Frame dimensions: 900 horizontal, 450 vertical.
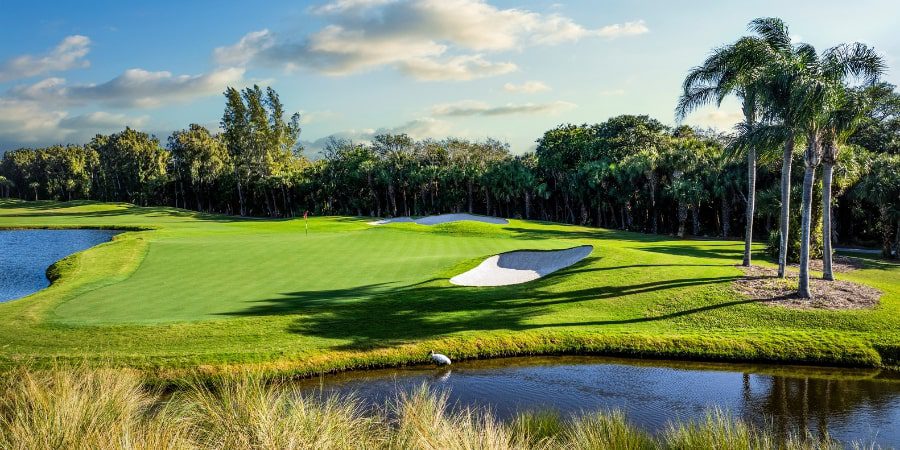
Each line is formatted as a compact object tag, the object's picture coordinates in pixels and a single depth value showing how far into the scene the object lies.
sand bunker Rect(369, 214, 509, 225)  58.25
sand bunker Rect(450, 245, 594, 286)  24.44
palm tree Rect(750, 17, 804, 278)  17.88
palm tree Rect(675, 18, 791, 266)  19.97
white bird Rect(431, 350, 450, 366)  14.66
